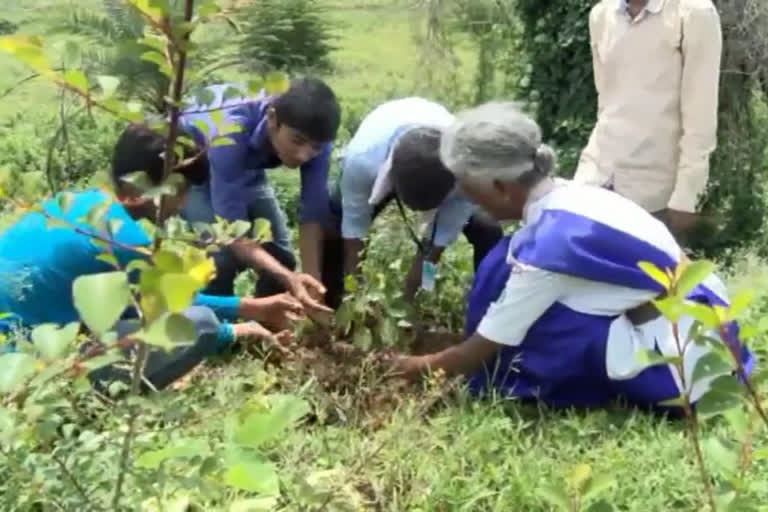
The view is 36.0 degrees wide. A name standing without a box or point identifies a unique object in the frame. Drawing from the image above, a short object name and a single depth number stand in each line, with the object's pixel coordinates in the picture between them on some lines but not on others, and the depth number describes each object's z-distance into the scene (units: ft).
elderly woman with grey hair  10.23
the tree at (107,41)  19.66
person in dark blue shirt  11.53
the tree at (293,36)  28.25
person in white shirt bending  11.41
